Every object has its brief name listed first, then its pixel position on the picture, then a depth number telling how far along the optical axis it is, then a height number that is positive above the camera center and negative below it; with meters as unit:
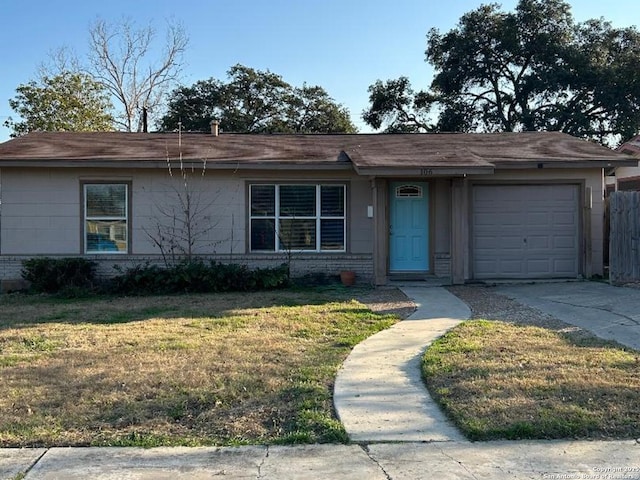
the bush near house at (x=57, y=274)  12.88 -0.51
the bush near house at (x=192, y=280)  12.73 -0.64
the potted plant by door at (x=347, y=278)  13.66 -0.66
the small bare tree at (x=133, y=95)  32.56 +8.47
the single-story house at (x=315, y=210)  13.61 +0.89
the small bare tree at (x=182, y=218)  13.88 +0.73
